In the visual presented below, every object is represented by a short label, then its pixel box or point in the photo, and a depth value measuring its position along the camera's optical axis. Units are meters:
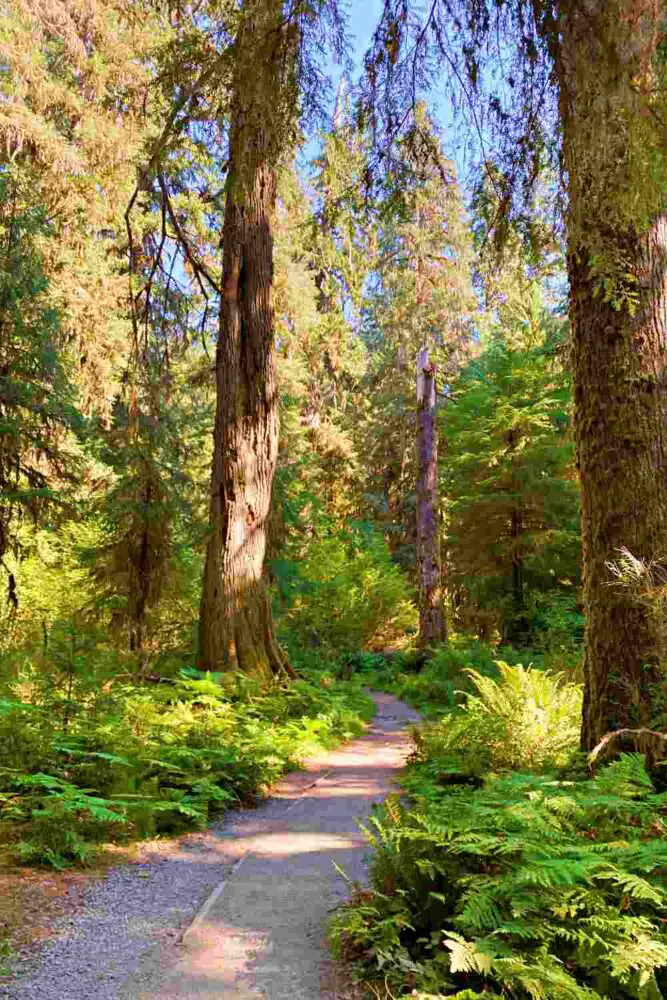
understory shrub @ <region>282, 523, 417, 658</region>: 19.39
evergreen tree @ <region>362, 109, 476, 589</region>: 16.36
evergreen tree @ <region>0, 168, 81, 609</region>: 10.20
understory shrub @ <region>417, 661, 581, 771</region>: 5.38
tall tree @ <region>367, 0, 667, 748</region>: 3.94
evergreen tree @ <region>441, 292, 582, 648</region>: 15.34
